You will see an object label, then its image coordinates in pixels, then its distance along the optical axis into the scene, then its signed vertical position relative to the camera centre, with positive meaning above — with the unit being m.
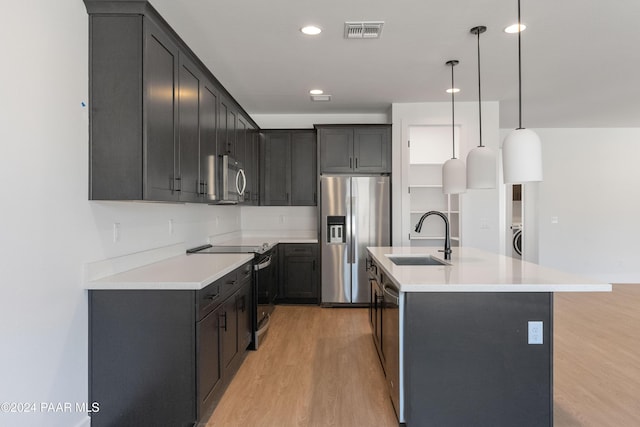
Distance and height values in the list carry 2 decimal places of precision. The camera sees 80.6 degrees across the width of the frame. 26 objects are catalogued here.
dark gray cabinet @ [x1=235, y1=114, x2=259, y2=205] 4.23 +0.71
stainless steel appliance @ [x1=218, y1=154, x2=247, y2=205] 3.49 +0.33
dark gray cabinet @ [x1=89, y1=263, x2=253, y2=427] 2.08 -0.79
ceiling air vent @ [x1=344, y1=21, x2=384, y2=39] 2.74 +1.37
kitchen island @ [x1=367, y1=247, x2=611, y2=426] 2.03 -0.77
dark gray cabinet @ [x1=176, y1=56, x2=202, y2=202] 2.61 +0.60
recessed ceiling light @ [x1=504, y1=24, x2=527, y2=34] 2.78 +1.37
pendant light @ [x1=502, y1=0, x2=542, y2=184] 1.96 +0.30
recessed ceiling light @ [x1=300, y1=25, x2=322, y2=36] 2.81 +1.38
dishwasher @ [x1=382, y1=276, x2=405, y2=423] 2.11 -0.80
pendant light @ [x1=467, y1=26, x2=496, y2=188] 2.58 +0.30
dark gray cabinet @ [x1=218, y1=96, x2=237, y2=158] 3.51 +0.84
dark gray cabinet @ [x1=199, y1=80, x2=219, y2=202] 3.03 +0.62
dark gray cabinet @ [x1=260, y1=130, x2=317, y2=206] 5.28 +0.63
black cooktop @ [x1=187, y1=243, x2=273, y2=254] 3.58 -0.36
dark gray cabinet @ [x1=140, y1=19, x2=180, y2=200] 2.15 +0.61
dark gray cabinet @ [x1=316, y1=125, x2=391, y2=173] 4.96 +0.84
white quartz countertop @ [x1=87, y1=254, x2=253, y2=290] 2.10 -0.38
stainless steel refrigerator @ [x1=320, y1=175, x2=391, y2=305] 4.86 -0.21
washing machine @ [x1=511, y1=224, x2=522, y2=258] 7.12 -0.50
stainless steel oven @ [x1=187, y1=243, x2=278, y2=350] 3.41 -0.67
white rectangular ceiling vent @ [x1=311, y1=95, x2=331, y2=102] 4.57 +1.41
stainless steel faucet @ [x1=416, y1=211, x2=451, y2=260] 2.93 -0.24
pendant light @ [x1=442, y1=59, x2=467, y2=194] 3.11 +0.29
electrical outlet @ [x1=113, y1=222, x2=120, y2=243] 2.40 -0.12
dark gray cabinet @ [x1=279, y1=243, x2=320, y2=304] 5.02 -0.77
